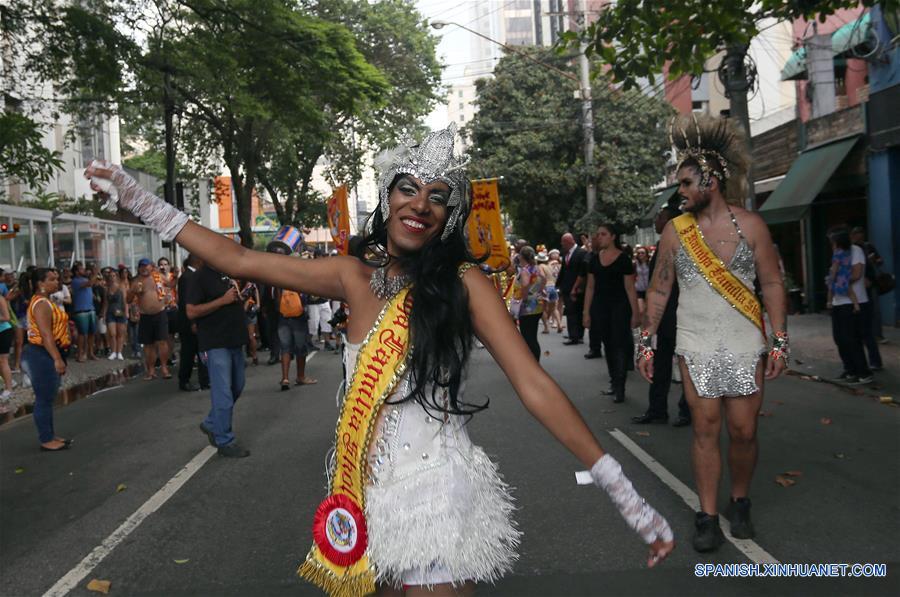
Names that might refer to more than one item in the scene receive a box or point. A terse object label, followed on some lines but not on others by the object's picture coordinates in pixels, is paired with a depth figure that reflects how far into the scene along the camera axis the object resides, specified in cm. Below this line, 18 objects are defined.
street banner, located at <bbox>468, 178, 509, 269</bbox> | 1129
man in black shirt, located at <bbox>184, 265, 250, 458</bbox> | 764
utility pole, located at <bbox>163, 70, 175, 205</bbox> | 1966
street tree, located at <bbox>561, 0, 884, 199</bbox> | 855
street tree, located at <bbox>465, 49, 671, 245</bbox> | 3347
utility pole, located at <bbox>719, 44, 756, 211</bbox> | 1285
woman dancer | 237
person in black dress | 950
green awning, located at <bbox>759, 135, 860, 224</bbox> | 1767
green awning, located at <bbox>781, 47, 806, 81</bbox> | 2044
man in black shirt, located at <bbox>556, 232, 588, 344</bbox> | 1448
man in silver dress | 454
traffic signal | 1538
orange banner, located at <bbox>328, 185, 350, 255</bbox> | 1255
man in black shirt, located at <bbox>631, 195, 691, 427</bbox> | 814
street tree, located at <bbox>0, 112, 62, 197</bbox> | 1132
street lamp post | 2675
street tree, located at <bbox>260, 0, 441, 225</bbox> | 3306
